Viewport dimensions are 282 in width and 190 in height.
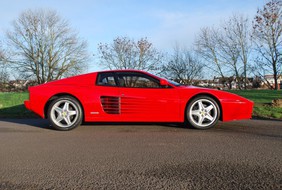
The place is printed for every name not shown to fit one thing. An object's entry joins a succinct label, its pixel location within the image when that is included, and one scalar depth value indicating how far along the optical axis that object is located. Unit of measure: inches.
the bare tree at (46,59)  1519.4
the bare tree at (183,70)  1461.6
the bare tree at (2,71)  1432.5
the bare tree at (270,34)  1179.9
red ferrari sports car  196.7
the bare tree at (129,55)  1448.1
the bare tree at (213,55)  1512.4
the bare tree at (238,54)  1459.2
